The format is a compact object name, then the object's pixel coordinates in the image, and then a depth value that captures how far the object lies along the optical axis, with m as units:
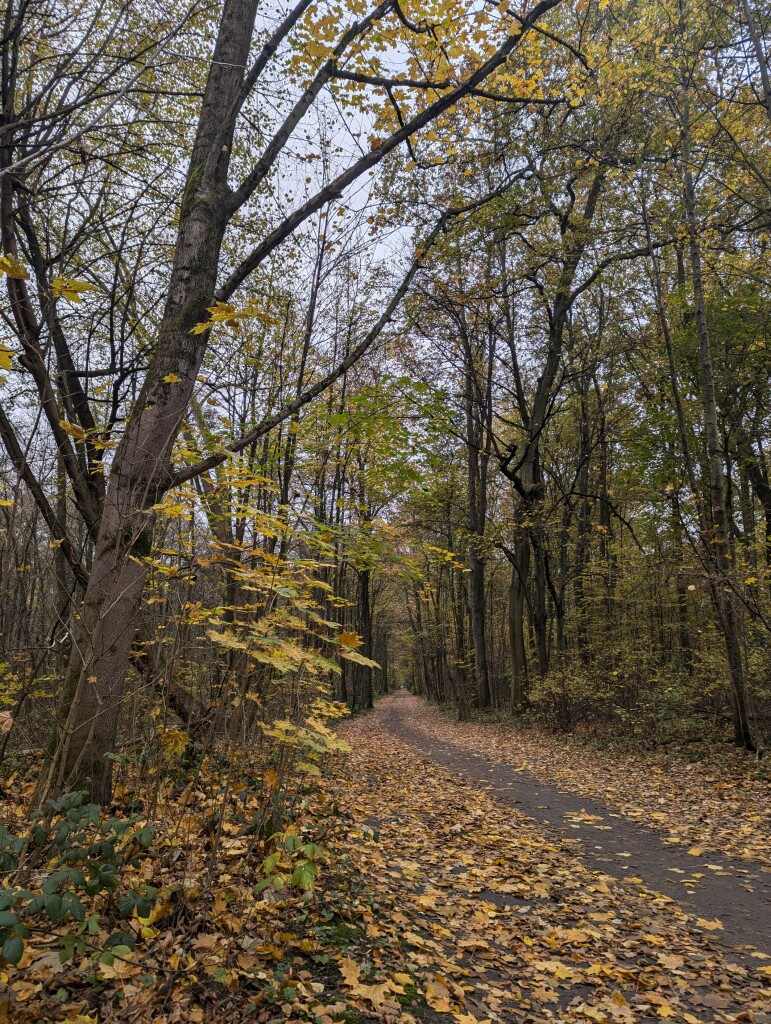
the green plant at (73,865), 1.90
